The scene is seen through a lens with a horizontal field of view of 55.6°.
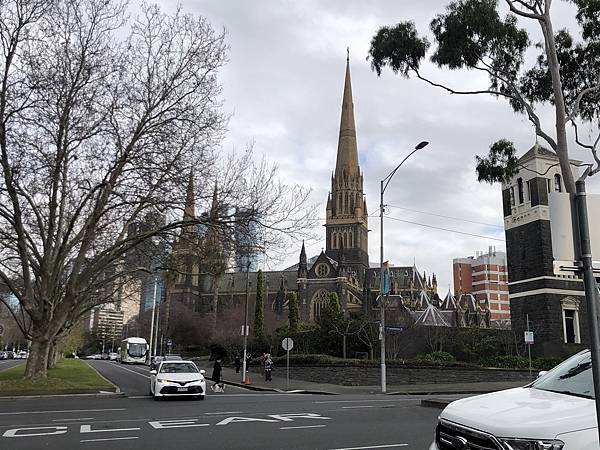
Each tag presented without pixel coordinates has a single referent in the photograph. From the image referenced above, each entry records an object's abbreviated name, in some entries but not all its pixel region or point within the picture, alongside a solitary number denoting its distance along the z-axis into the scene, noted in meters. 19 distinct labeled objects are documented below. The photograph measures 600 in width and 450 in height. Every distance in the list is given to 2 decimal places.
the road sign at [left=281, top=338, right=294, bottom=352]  29.47
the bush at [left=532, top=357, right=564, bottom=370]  39.97
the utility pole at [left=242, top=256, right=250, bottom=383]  32.84
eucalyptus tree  15.71
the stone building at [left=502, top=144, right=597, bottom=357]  47.00
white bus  69.54
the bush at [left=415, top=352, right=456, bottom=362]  36.81
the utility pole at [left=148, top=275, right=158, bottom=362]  32.74
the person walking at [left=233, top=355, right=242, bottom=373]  41.62
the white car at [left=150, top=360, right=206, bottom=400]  20.03
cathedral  93.62
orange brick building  134.12
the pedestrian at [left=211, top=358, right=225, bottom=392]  26.22
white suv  4.13
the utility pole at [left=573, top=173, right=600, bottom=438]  3.50
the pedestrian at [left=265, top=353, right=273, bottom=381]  33.84
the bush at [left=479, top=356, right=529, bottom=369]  38.50
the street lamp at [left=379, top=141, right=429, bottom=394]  26.23
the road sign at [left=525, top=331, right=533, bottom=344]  31.22
